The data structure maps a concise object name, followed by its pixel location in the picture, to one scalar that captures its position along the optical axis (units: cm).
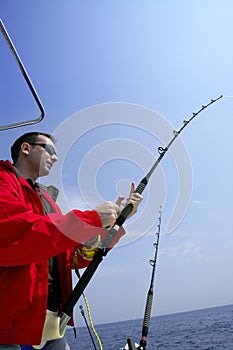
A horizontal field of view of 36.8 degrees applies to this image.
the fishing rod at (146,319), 259
